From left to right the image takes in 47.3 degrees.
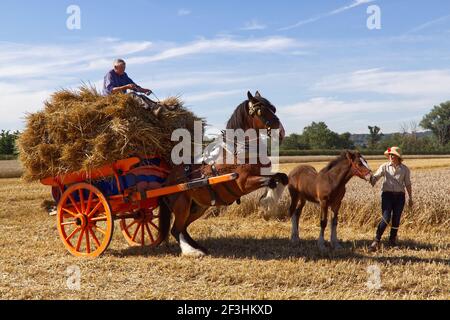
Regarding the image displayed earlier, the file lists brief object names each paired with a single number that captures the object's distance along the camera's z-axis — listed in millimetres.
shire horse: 7457
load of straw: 7914
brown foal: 8555
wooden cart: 8273
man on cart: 8477
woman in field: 8703
